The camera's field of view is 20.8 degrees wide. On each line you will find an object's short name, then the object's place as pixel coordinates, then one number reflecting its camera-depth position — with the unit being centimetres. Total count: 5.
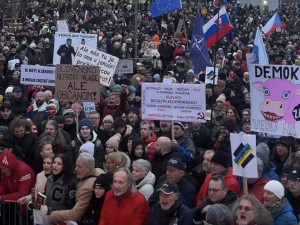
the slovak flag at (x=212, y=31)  1767
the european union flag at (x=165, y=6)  2154
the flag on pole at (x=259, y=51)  1335
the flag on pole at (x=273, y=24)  2554
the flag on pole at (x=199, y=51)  1455
